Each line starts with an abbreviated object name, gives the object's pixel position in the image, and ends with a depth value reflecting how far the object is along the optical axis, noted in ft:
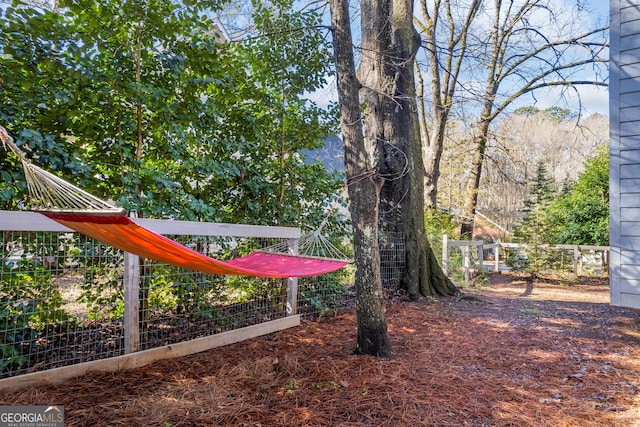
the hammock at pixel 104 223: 5.26
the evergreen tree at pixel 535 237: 26.94
